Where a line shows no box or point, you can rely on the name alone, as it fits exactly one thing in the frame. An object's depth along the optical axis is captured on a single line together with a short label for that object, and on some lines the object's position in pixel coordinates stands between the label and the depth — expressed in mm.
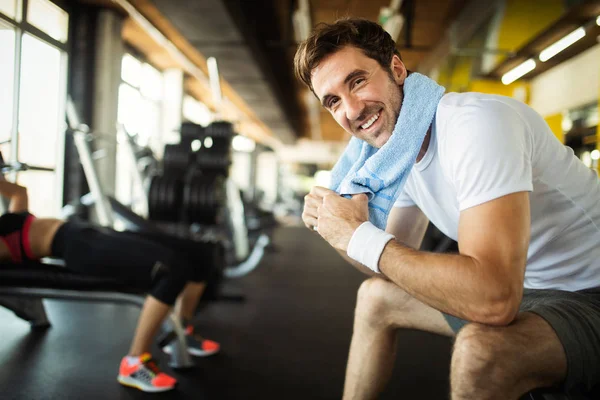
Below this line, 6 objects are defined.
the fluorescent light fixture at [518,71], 4293
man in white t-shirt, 615
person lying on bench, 1399
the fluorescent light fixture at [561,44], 3429
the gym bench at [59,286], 1458
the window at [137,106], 4438
